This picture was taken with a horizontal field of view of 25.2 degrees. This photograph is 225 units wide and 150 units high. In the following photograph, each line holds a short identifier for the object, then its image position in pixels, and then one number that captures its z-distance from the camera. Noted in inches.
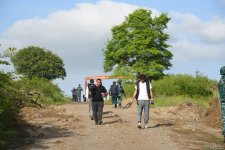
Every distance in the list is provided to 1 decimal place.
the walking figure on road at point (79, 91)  1932.5
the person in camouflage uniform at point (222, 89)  548.9
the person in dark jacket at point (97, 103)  802.8
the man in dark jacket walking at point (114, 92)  1240.4
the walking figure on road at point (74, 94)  2010.5
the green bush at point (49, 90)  1752.8
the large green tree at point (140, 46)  2359.7
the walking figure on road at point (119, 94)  1256.4
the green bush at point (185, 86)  1729.8
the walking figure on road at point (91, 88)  804.0
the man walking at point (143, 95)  724.7
